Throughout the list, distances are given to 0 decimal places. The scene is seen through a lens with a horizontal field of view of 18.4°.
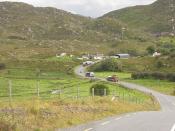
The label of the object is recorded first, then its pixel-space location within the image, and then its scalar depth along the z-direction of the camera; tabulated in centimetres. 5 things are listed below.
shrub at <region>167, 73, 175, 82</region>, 14481
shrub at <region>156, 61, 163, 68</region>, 18392
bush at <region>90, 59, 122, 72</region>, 18334
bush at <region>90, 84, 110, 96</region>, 7436
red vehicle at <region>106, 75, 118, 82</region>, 13260
